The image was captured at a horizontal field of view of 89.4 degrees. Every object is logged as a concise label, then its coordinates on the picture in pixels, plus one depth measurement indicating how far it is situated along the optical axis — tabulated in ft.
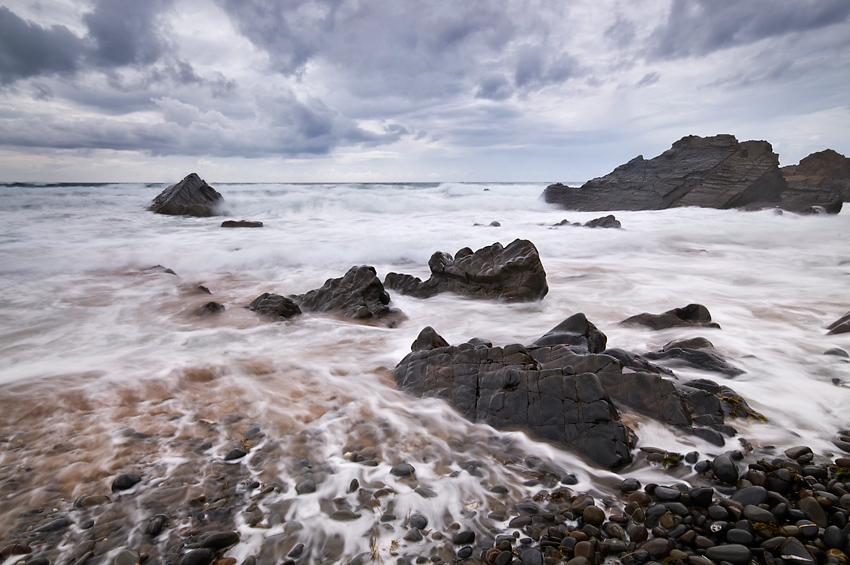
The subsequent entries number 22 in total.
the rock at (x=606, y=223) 61.05
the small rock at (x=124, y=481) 9.50
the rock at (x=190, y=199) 71.77
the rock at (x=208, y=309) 24.10
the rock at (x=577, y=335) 15.97
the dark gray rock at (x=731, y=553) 6.97
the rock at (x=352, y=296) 24.50
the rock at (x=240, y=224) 60.23
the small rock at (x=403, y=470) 10.14
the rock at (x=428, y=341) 16.33
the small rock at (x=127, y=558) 7.57
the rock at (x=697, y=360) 15.15
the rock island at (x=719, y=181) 91.40
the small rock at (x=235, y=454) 10.71
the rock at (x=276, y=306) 23.70
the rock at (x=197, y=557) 7.50
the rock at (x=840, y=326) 18.61
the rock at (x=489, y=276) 26.35
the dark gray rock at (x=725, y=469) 8.99
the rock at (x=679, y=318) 20.38
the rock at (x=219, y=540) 7.86
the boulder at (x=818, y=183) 82.89
